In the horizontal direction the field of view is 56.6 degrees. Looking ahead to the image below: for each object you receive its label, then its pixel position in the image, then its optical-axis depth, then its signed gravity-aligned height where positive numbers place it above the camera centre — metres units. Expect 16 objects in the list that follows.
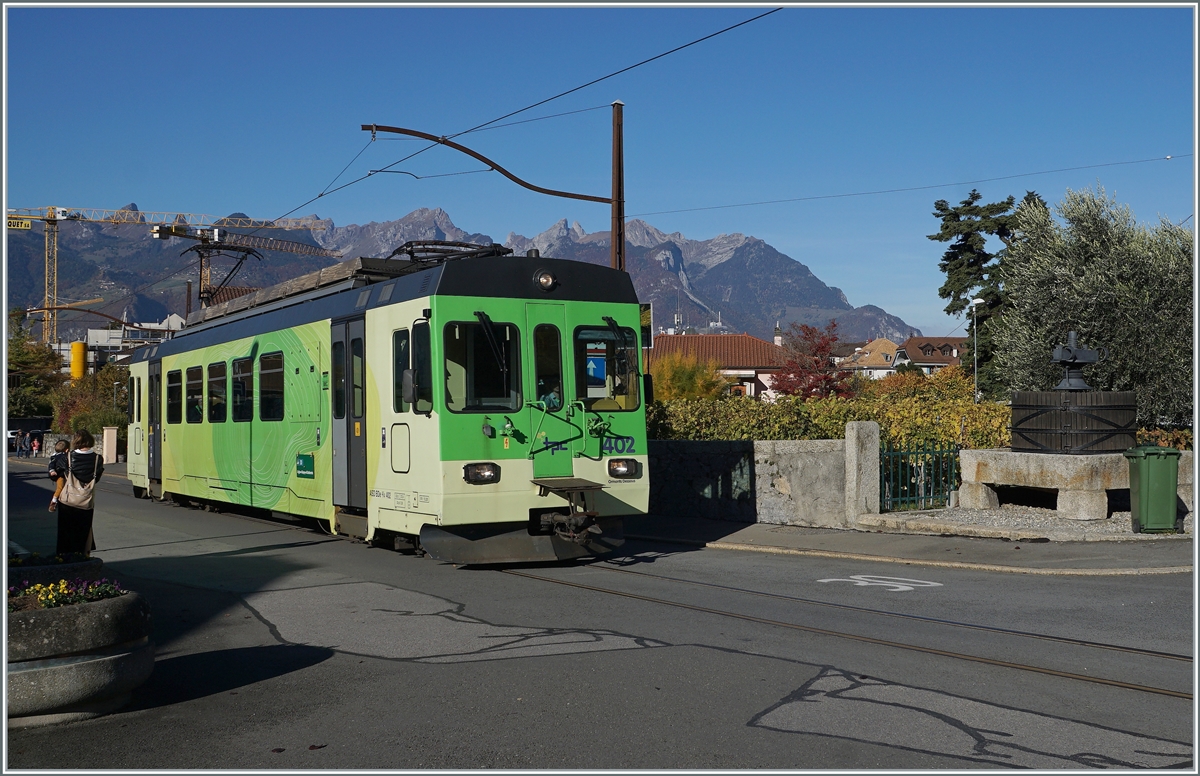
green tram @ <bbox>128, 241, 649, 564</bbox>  11.88 +0.03
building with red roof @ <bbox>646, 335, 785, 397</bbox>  114.50 +5.54
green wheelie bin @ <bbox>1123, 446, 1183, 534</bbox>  13.70 -1.13
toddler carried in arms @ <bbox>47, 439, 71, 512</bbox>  12.66 -0.54
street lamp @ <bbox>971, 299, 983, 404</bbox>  50.09 +3.08
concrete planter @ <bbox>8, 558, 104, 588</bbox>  6.91 -1.02
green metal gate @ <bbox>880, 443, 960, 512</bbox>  16.19 -1.15
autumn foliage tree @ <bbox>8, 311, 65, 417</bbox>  58.28 +2.37
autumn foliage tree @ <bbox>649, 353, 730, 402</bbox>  52.10 +1.26
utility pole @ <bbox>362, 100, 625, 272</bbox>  19.14 +3.77
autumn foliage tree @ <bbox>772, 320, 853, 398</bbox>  56.81 +1.72
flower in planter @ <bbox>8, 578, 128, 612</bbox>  6.29 -1.04
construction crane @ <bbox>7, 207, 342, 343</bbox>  37.47 +14.15
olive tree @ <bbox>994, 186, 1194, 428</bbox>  20.66 +1.84
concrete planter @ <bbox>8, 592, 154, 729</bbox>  5.98 -1.36
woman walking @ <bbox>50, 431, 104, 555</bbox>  12.55 -0.95
